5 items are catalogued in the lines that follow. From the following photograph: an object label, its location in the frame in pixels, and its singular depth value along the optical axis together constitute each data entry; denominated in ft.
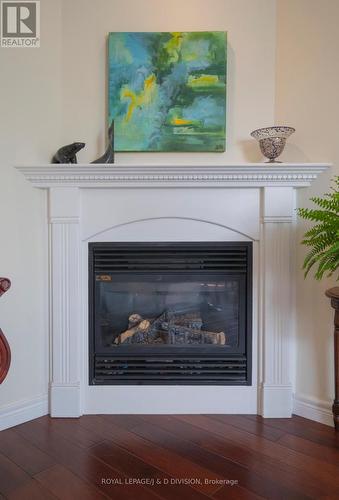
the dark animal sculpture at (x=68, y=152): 5.70
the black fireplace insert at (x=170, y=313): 5.87
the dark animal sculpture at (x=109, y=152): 5.72
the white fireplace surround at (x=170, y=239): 5.65
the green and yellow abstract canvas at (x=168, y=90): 5.95
